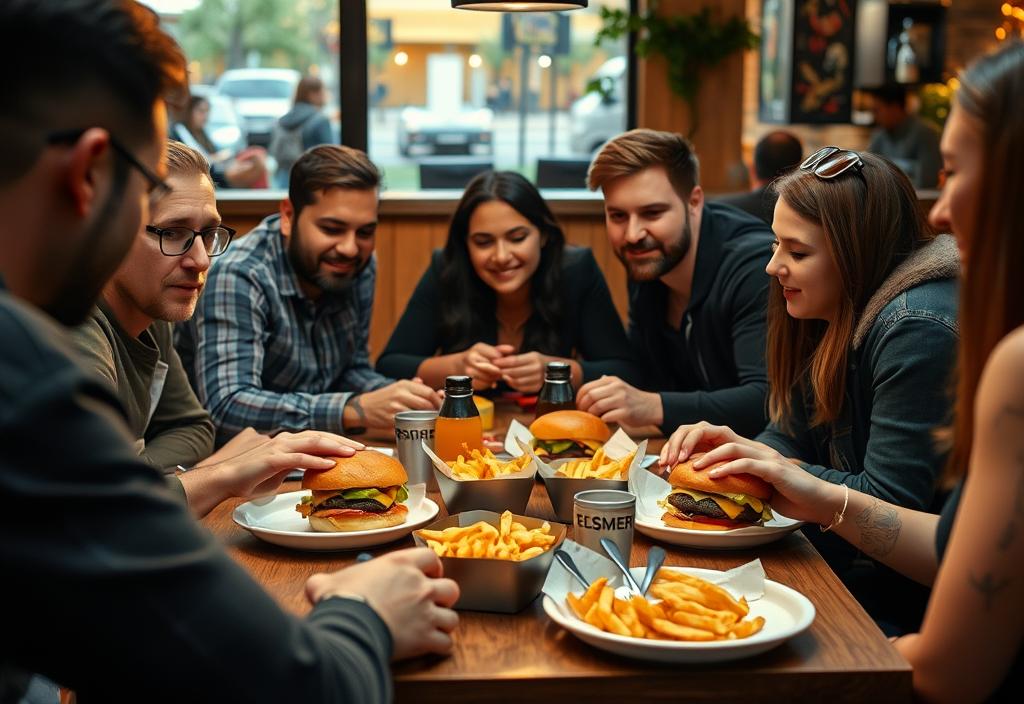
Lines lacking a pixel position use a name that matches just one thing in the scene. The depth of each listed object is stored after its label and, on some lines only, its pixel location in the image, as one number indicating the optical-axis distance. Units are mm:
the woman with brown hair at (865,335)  1939
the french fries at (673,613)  1345
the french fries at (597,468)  1911
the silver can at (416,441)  2176
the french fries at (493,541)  1510
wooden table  1301
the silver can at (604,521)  1604
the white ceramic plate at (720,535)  1745
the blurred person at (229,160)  6297
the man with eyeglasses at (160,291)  2225
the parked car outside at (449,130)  6398
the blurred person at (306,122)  6344
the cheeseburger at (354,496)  1796
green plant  5551
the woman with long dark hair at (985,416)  1159
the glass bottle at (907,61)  8891
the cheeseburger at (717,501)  1768
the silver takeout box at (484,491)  1836
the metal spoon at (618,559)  1542
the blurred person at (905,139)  7672
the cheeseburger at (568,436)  2223
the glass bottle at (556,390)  2387
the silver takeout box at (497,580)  1465
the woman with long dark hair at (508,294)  3365
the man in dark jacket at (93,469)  845
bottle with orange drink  2143
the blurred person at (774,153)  5867
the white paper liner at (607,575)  1504
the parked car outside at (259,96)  6516
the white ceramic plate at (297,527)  1734
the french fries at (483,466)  1911
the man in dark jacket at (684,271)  2992
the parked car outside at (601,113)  6109
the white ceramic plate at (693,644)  1293
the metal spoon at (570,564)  1511
